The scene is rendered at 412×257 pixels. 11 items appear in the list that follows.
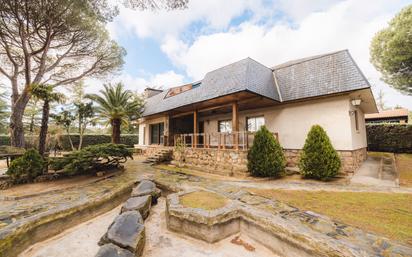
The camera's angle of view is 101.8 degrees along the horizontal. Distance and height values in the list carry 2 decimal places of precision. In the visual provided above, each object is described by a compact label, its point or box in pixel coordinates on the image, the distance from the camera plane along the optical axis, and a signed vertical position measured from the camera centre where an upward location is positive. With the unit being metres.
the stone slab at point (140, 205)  3.95 -1.62
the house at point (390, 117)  16.55 +2.01
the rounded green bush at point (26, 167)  6.44 -1.08
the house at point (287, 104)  7.61 +1.92
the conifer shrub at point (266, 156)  7.40 -0.85
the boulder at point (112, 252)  2.32 -1.59
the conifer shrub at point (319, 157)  6.77 -0.83
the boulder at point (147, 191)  5.03 -1.61
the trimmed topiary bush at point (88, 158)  6.94 -0.82
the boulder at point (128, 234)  2.58 -1.59
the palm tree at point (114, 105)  13.97 +2.90
